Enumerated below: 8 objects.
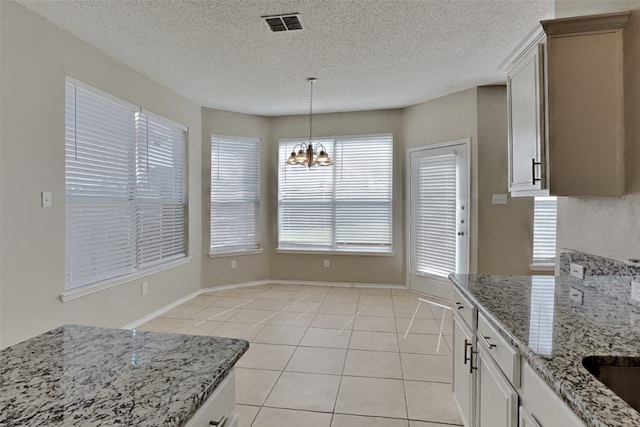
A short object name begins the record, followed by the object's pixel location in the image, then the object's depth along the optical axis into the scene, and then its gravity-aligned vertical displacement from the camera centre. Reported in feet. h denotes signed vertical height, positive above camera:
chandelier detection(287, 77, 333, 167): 12.44 +2.10
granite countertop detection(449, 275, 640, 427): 2.66 -1.43
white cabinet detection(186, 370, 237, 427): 2.76 -1.76
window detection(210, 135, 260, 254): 16.63 +1.02
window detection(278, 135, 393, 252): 16.88 +0.80
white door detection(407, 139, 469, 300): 14.17 -0.07
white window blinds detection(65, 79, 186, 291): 9.55 +0.90
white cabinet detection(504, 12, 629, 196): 5.49 +1.85
